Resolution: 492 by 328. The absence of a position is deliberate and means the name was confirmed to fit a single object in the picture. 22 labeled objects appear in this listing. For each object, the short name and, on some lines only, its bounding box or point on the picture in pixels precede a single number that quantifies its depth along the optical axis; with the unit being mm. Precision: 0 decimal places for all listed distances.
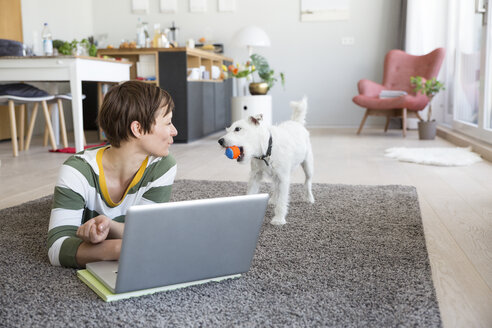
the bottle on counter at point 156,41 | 4866
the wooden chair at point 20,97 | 3802
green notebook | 1132
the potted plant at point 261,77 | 5117
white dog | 1773
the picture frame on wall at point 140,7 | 6867
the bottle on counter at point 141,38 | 5000
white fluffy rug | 3426
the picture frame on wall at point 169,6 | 6801
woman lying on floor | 1304
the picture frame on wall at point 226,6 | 6711
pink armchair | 5273
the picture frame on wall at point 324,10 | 6480
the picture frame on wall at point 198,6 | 6750
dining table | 3506
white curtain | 5910
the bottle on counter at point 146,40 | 4859
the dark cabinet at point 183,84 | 4629
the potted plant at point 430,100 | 5023
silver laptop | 1045
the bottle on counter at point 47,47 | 3773
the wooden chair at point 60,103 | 4223
